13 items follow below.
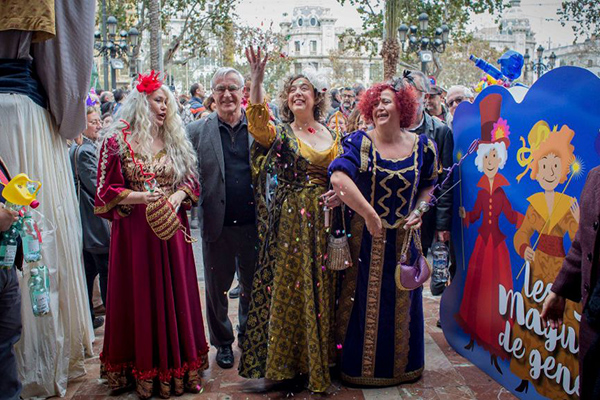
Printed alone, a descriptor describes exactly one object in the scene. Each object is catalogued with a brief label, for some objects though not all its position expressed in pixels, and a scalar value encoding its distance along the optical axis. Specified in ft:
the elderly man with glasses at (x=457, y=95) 21.16
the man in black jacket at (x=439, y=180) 13.80
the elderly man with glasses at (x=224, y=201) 13.37
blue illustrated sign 10.02
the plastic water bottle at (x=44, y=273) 10.39
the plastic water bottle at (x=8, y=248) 8.99
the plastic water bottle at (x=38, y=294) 10.07
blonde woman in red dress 11.81
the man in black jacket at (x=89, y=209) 15.51
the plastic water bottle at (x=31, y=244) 9.82
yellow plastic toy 8.68
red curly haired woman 11.71
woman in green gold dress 12.03
